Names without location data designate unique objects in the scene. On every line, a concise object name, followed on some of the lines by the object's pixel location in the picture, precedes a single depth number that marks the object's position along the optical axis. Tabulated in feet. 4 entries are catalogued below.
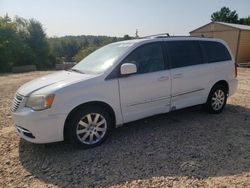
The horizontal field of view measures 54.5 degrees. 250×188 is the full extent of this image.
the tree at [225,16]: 177.68
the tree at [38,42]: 94.27
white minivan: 12.00
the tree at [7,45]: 69.77
